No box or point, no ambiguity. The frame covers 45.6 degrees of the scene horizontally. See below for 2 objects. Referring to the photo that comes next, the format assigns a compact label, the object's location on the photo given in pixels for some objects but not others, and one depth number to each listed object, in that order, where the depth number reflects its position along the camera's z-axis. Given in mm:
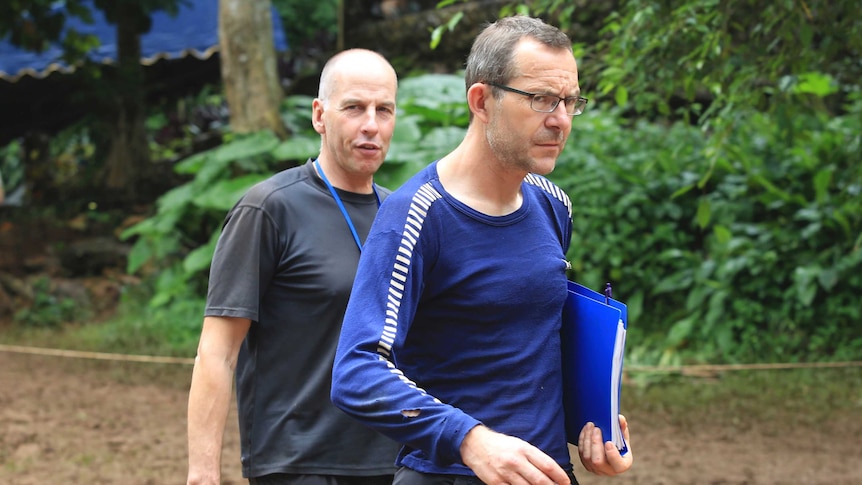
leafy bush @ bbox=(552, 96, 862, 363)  8469
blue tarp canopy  14094
